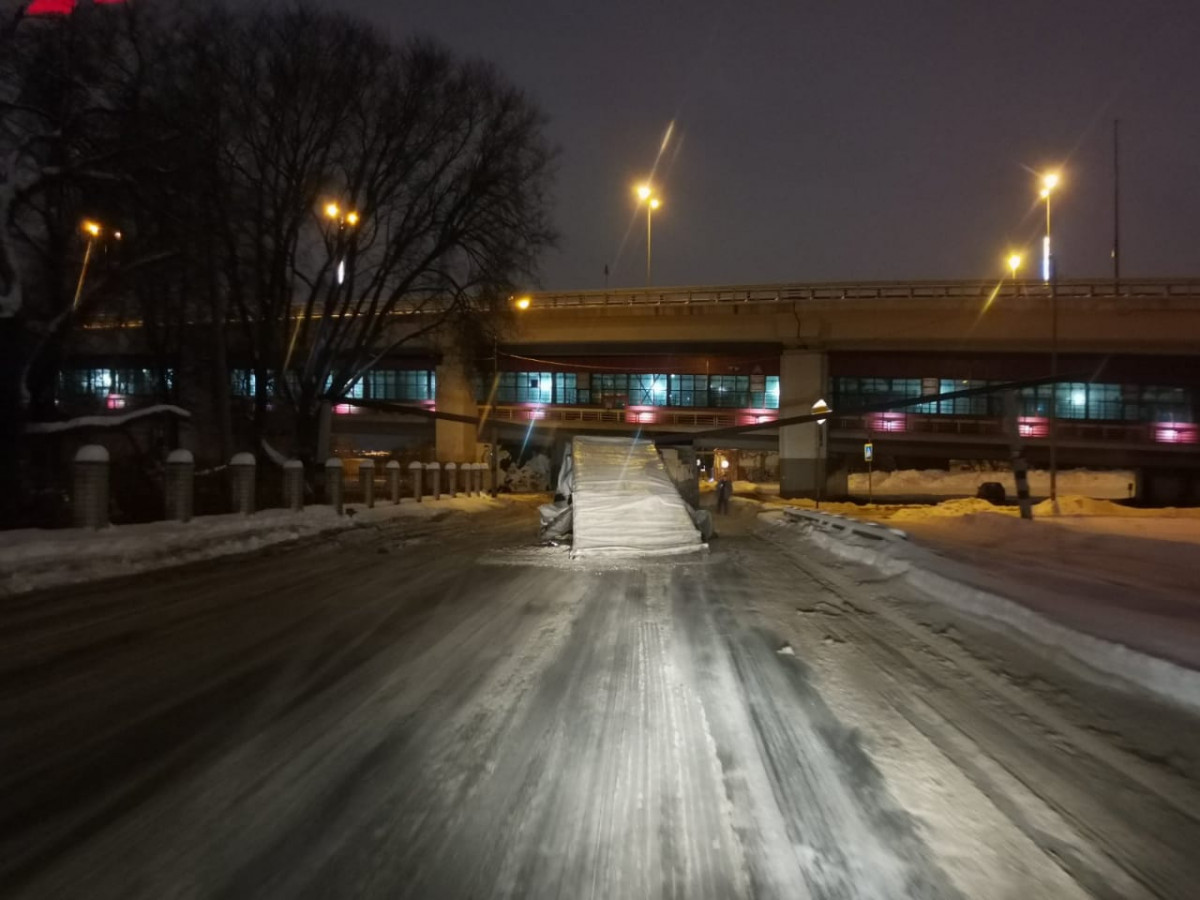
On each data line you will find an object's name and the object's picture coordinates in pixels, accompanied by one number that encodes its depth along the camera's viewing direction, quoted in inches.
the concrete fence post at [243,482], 898.7
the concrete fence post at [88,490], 678.5
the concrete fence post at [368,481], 1252.5
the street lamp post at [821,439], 1304.1
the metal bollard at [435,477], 1600.6
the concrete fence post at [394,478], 1328.7
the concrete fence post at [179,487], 777.6
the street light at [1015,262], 2015.0
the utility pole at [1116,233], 2174.0
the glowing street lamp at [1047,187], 1384.1
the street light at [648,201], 2119.8
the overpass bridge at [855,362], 1756.9
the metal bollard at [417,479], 1450.5
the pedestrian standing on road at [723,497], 1498.5
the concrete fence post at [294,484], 1002.7
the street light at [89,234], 843.6
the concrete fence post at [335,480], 1116.5
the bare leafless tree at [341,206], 1078.4
